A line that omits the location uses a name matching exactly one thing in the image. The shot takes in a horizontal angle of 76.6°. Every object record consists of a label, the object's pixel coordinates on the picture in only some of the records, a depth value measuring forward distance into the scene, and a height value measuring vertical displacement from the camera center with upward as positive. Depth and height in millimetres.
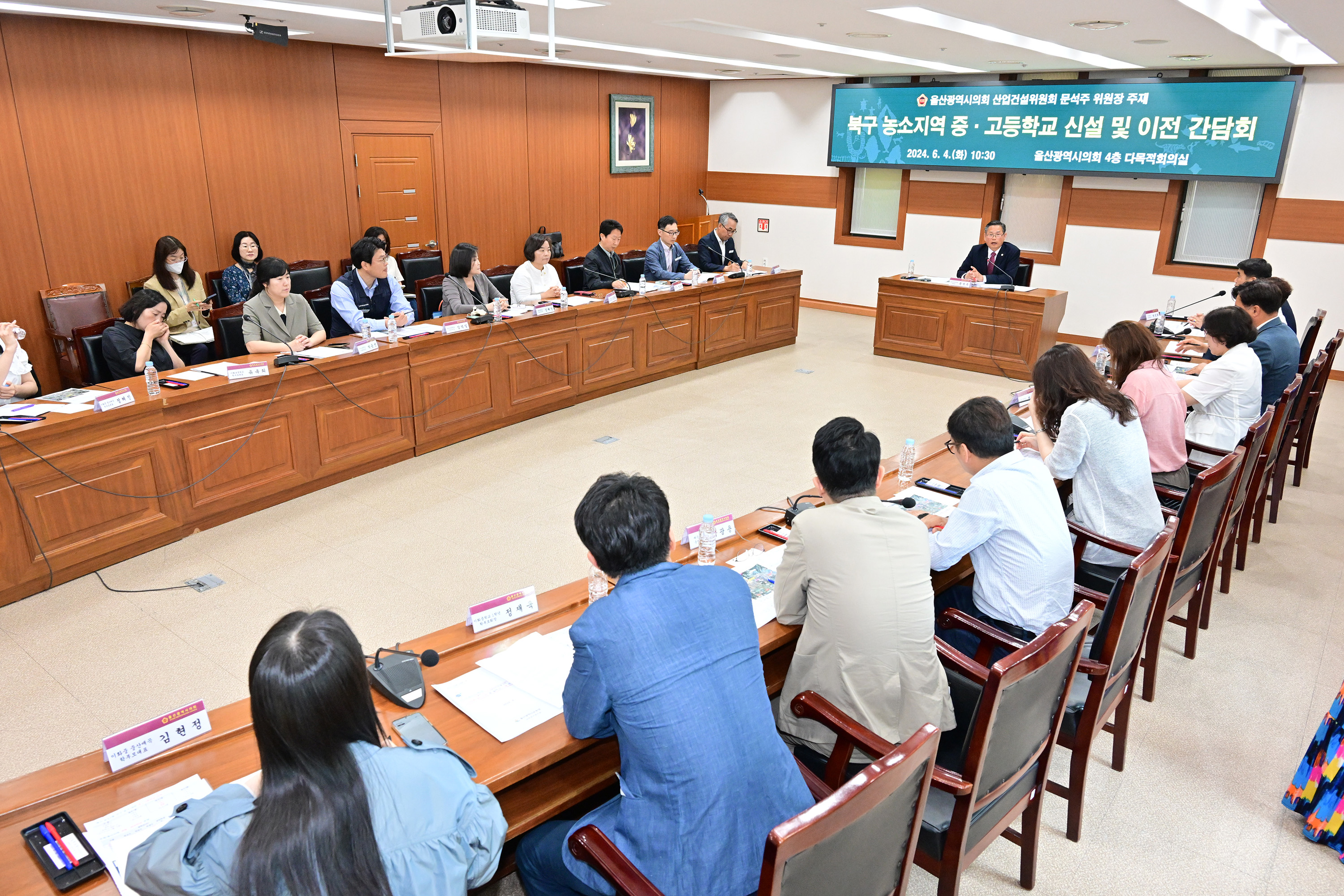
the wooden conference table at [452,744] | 1644 -1180
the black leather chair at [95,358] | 4566 -948
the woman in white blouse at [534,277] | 6578 -689
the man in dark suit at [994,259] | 7789 -573
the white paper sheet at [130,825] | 1536 -1178
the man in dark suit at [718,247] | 8625 -571
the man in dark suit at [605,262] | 7191 -629
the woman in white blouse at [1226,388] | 3961 -849
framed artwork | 10133 +618
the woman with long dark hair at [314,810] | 1184 -880
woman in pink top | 3559 -782
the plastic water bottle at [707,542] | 2656 -1060
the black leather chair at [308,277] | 6992 -779
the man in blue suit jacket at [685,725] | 1569 -971
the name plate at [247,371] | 4340 -953
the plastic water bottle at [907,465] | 3453 -1062
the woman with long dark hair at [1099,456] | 3008 -881
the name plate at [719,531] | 2762 -1100
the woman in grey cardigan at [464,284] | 6051 -696
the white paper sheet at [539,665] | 2055 -1159
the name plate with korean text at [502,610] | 2293 -1119
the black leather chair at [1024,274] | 7719 -690
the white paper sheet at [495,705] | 1916 -1165
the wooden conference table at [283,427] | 3787 -1326
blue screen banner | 7480 +650
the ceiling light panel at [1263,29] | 4926 +1094
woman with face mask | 5793 -834
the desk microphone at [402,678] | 1978 -1126
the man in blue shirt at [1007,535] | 2443 -946
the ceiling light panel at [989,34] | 5336 +1127
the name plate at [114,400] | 3844 -986
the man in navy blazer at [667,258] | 7734 -630
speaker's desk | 7426 -1144
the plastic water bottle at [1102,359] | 4809 -885
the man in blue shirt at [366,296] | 5449 -723
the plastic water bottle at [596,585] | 2430 -1095
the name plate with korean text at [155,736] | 1737 -1128
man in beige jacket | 2018 -966
